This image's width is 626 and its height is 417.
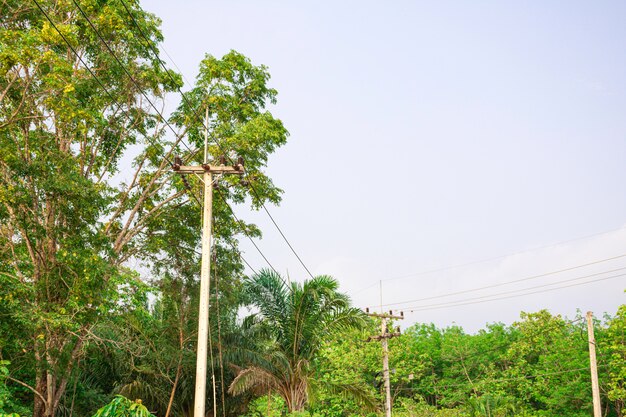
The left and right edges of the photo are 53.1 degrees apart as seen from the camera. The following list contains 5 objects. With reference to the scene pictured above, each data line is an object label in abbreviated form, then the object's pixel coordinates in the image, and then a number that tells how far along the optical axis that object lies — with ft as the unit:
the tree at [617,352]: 106.83
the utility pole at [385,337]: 94.32
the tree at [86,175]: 47.83
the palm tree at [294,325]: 64.18
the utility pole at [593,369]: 78.45
